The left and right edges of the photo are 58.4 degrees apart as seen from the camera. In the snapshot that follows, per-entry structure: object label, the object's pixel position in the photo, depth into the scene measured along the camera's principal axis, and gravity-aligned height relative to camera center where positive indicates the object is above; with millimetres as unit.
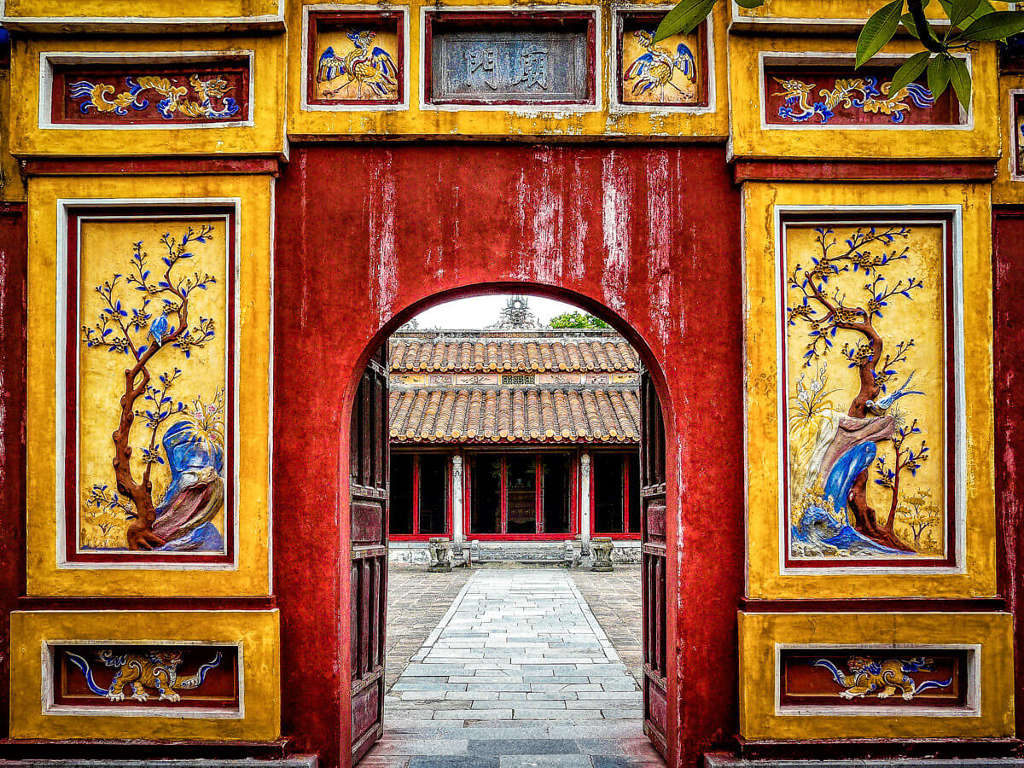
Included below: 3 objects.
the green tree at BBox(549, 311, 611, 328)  36378 +3480
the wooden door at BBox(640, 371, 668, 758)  5582 -986
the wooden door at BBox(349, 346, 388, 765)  5531 -897
